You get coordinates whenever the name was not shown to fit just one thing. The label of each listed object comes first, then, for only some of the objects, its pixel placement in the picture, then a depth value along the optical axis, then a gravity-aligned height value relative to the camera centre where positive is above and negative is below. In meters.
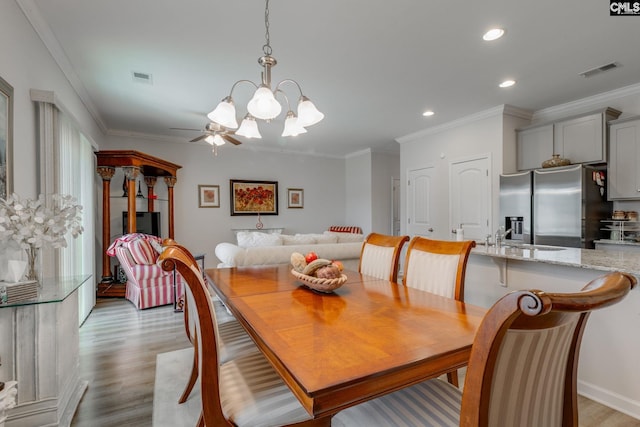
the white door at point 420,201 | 5.24 +0.16
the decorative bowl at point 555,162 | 3.69 +0.57
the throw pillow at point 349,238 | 4.09 -0.36
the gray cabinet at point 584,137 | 3.52 +0.87
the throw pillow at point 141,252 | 3.74 -0.47
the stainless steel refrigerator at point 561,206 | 3.44 +0.04
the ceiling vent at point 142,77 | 3.15 +1.41
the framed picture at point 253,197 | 6.33 +0.31
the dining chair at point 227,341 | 1.60 -0.72
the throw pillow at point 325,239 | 3.92 -0.35
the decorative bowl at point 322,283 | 1.63 -0.38
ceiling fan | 4.02 +1.06
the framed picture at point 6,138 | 1.72 +0.43
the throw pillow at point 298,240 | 3.81 -0.36
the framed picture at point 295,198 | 6.92 +0.31
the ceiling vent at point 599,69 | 2.98 +1.38
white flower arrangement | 1.58 -0.05
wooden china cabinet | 4.33 +0.40
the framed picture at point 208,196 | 6.03 +0.32
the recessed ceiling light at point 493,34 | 2.41 +1.40
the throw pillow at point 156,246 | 3.90 -0.42
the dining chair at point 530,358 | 0.60 -0.34
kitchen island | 1.76 -0.63
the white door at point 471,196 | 4.37 +0.20
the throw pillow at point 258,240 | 3.72 -0.35
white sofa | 3.31 -0.42
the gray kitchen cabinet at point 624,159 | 3.31 +0.54
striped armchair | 3.76 -0.72
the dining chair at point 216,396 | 1.07 -0.69
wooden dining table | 0.81 -0.44
